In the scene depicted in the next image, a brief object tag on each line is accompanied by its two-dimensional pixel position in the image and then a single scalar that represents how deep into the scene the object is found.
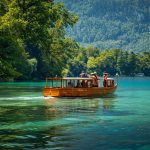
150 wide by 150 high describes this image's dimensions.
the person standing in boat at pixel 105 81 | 62.31
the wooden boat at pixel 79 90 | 52.81
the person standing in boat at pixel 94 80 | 57.66
